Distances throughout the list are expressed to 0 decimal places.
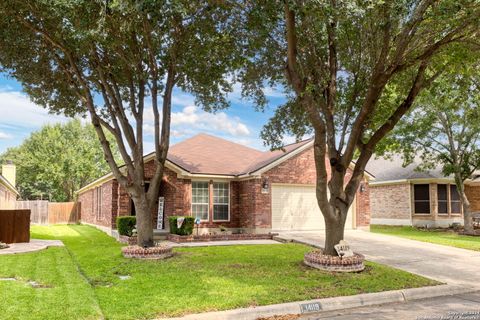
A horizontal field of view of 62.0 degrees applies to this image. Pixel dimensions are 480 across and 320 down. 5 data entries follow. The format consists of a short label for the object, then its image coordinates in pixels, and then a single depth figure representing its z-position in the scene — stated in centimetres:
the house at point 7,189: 2214
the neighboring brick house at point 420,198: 2522
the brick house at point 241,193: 1781
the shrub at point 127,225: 1591
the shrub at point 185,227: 1628
